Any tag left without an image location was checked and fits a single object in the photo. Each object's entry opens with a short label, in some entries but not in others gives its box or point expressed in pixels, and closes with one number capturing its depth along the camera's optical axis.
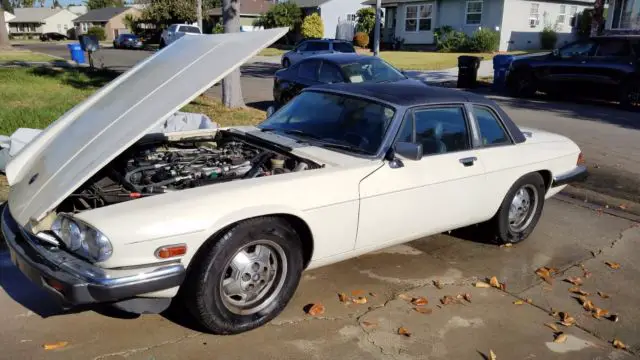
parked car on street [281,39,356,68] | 23.23
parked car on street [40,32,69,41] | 73.64
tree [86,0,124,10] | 101.00
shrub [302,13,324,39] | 40.47
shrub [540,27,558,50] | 33.19
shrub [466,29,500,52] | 31.12
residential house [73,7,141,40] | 71.75
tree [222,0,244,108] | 11.31
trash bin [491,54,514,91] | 18.02
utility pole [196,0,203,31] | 37.66
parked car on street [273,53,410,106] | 10.69
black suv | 14.29
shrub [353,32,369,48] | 38.57
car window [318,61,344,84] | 10.58
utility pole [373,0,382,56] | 22.30
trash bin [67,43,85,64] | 23.11
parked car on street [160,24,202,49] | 34.38
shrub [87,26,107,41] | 63.27
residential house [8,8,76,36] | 93.06
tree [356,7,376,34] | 40.69
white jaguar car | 3.04
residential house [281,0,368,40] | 42.80
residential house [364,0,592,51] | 32.44
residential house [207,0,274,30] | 55.44
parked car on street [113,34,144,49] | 44.88
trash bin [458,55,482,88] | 18.16
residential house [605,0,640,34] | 22.53
